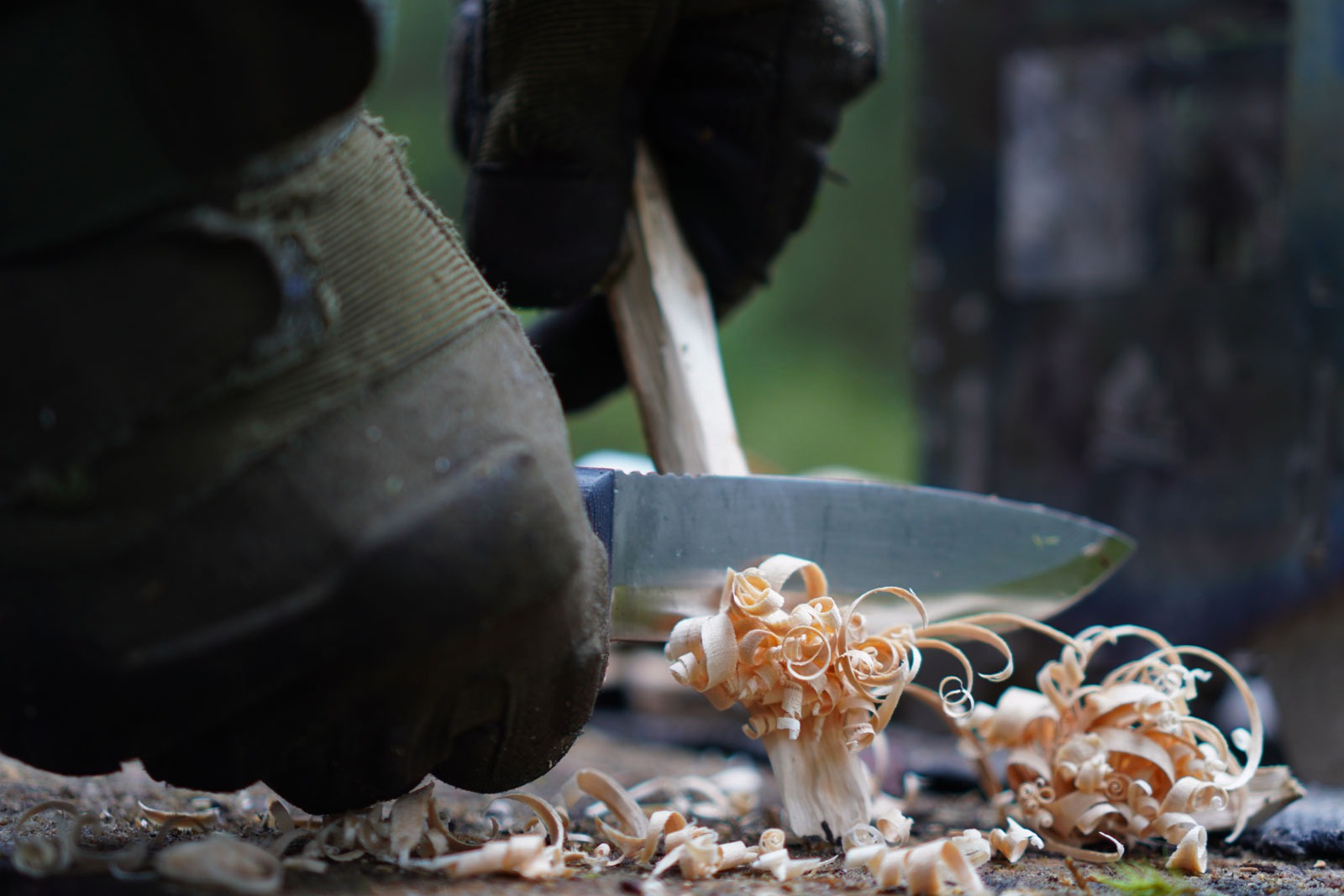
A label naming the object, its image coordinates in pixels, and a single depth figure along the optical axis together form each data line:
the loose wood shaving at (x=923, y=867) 0.78
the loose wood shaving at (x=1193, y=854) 0.81
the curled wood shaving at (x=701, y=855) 0.79
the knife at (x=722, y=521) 0.82
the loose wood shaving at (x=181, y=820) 0.80
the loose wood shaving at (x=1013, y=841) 0.81
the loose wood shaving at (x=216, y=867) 0.75
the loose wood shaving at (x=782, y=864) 0.79
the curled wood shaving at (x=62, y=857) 0.76
